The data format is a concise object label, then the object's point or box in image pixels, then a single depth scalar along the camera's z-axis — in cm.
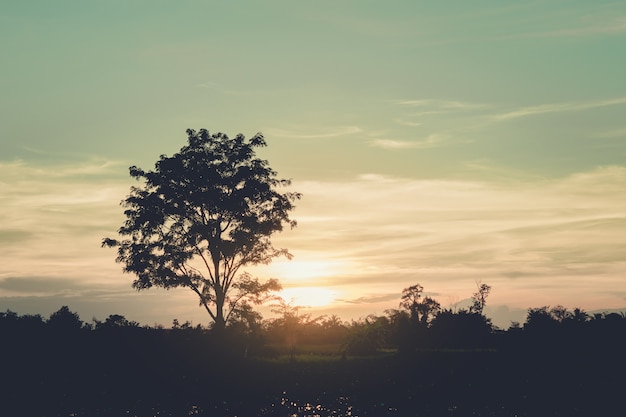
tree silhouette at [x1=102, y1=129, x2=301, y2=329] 6344
